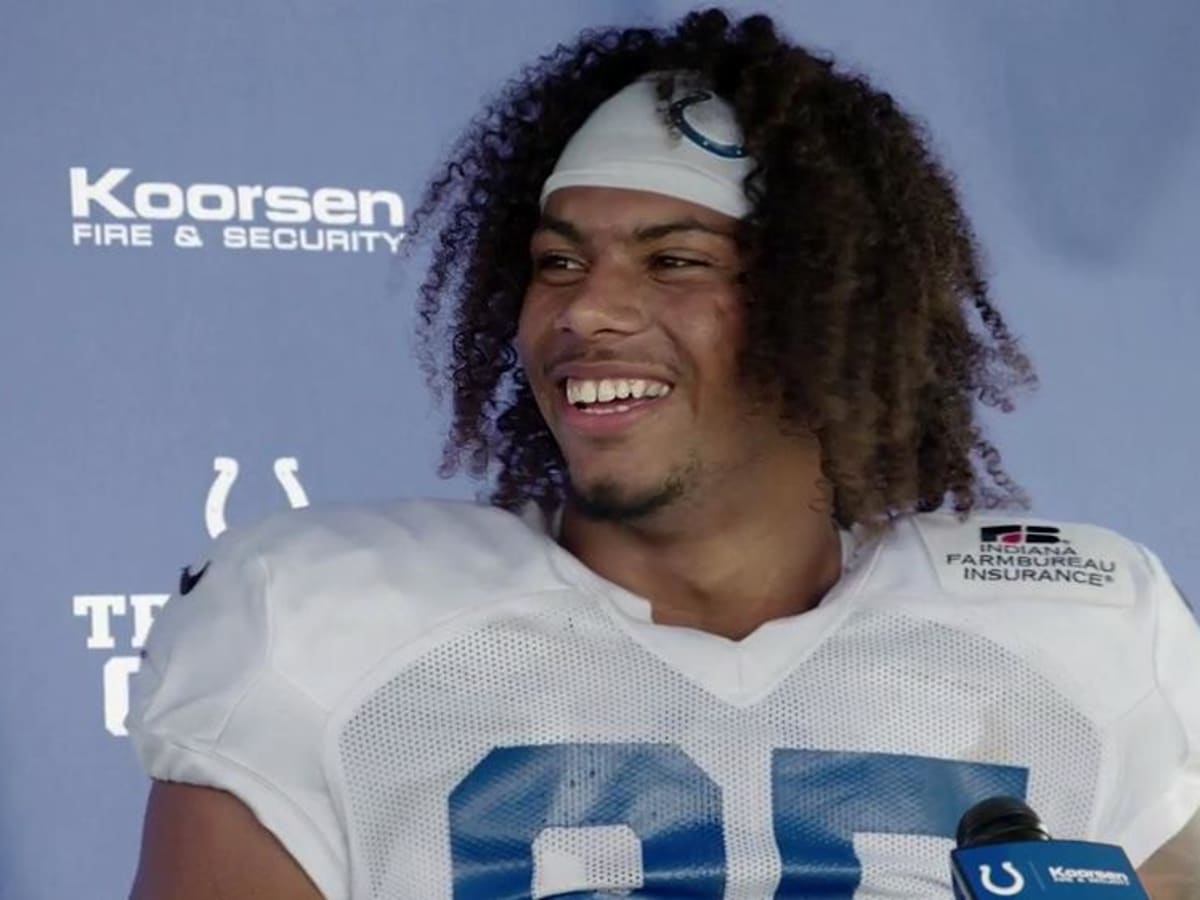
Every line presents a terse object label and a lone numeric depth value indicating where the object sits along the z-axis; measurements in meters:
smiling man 3.84
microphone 3.49
